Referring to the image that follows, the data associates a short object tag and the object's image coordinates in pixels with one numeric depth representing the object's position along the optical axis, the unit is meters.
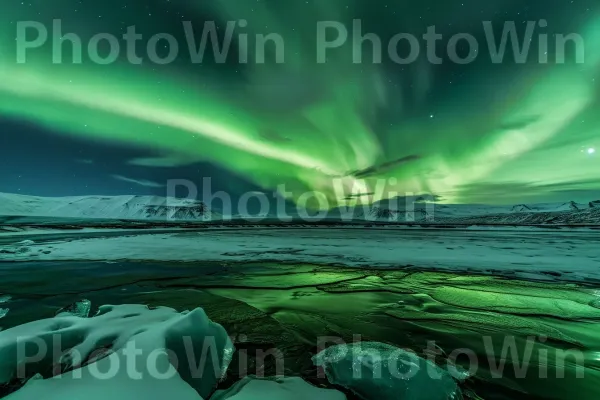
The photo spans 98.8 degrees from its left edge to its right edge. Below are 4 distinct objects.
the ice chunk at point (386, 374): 1.93
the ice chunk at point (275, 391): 1.87
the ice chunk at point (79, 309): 3.31
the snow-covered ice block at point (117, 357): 1.79
